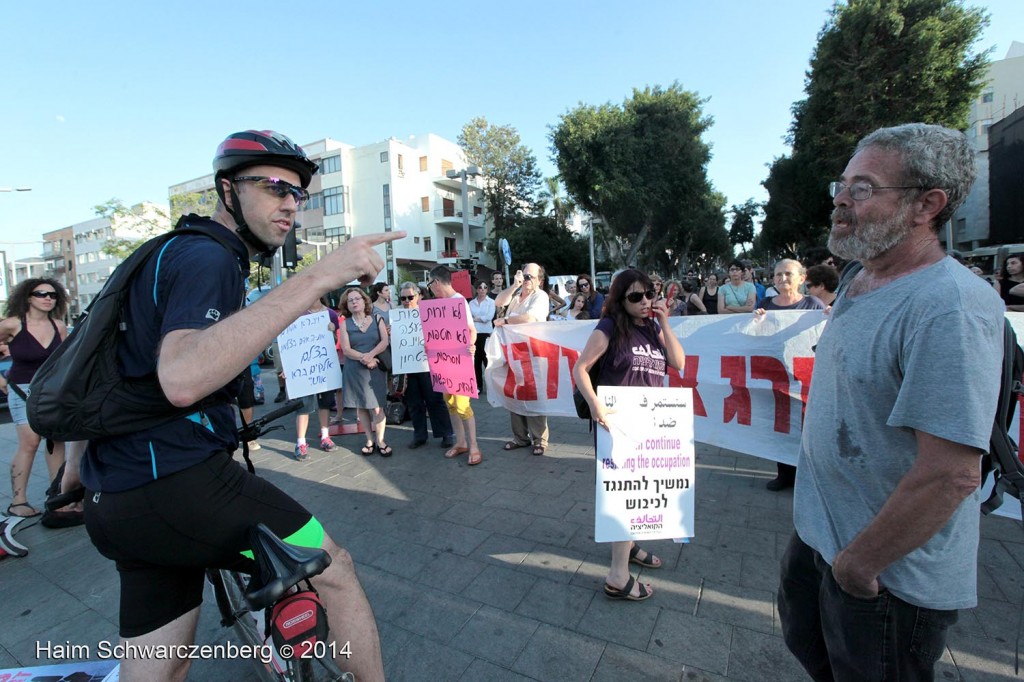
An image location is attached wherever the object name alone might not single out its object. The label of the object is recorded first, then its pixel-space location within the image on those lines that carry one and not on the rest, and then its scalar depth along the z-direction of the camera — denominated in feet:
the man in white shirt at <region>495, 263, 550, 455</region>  18.22
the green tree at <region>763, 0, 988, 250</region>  66.03
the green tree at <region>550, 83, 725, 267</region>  106.22
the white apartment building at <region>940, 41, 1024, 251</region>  112.98
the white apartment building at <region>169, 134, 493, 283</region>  148.36
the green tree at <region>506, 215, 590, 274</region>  147.54
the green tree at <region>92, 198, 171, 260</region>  120.37
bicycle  4.24
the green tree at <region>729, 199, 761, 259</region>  215.51
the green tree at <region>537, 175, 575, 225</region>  165.58
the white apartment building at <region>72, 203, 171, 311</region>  223.30
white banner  12.89
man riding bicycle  4.02
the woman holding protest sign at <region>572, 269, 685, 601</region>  9.76
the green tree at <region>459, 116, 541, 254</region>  162.20
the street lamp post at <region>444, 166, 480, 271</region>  61.58
